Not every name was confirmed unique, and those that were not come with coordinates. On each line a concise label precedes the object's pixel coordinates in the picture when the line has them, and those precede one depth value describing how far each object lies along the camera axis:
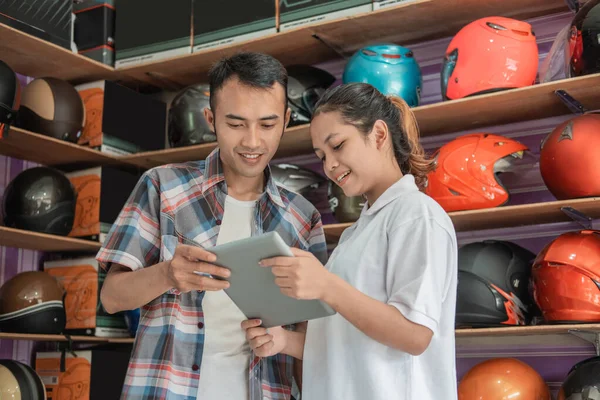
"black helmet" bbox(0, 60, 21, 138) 3.47
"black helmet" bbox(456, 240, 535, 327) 3.06
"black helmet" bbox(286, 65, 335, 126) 3.70
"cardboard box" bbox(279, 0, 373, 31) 3.60
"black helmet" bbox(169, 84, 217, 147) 3.93
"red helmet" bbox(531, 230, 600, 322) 2.90
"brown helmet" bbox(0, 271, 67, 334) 3.64
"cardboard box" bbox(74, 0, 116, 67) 4.36
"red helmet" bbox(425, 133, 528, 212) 3.22
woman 1.57
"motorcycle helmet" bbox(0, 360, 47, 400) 3.41
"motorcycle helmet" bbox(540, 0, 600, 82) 3.02
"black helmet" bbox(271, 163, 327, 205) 3.72
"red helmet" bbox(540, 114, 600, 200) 2.97
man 1.94
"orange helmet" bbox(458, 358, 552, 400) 3.00
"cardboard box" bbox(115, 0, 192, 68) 4.17
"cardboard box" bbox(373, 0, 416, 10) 3.48
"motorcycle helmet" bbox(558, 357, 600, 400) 2.78
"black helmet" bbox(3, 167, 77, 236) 3.76
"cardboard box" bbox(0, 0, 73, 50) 3.81
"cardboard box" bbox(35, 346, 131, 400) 3.91
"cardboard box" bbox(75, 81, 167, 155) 4.18
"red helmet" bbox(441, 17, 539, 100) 3.22
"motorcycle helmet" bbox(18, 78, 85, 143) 3.89
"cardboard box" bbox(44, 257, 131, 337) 4.00
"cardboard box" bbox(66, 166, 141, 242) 4.10
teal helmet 3.42
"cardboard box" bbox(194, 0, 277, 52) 3.88
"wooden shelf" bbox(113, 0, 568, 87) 3.50
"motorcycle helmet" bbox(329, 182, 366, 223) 3.49
